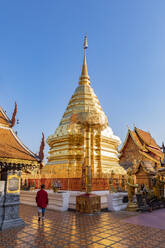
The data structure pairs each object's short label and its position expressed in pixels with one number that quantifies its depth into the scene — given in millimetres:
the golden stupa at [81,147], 11453
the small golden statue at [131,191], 9297
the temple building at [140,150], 22250
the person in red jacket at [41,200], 6879
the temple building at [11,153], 6328
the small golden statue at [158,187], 11347
